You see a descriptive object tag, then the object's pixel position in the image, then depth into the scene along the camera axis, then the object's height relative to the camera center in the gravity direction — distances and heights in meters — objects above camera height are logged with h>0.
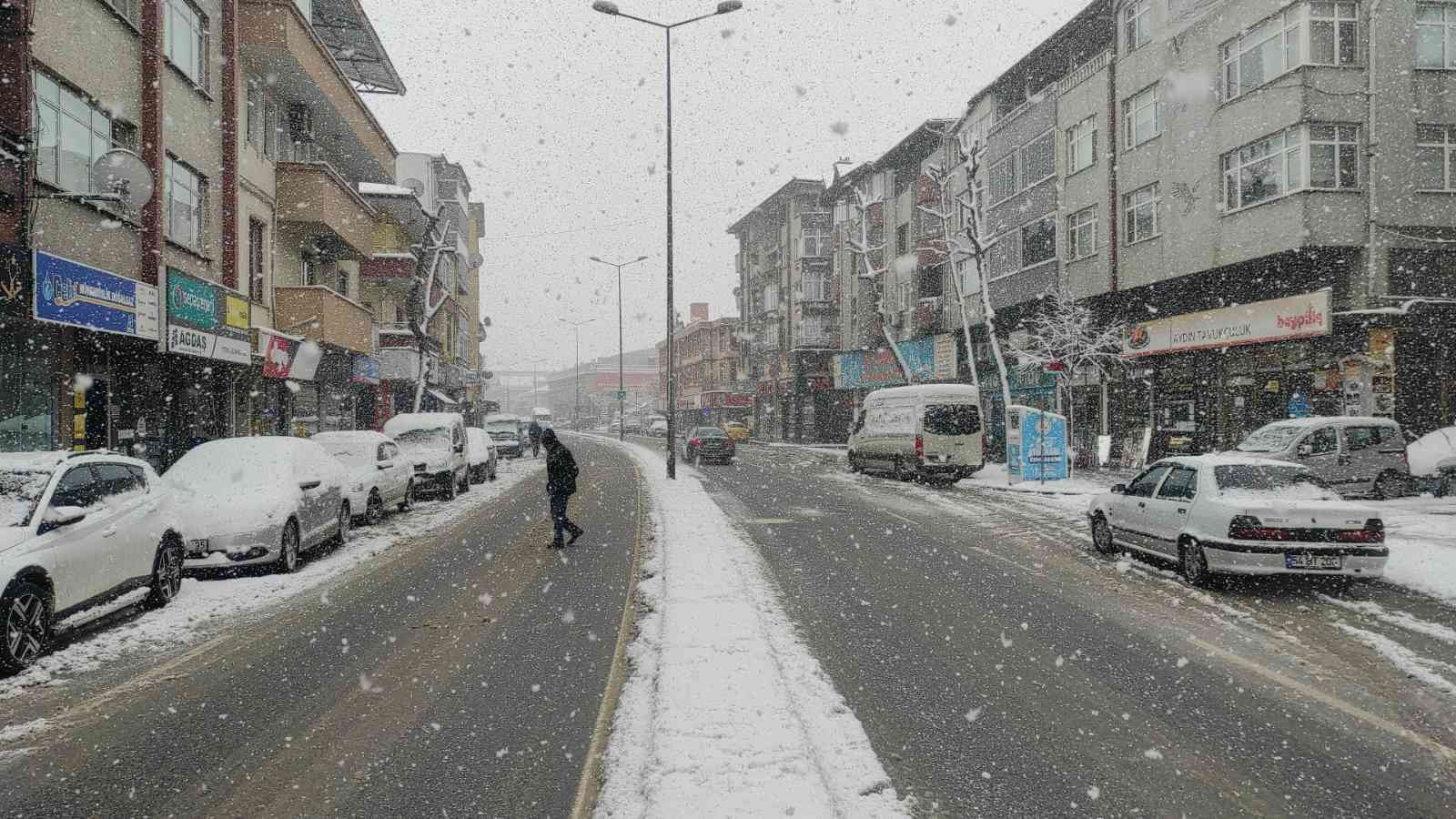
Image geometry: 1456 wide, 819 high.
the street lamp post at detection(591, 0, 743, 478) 24.78 +7.27
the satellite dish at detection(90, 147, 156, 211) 12.40 +3.15
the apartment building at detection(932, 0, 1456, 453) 19.83 +4.78
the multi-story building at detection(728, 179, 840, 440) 62.44 +6.94
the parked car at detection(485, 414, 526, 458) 38.62 -1.07
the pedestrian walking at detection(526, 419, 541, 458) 39.47 -1.08
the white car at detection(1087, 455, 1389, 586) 8.74 -1.13
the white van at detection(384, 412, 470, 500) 20.16 -0.81
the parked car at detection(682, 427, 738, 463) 36.06 -1.43
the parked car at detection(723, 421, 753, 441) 63.88 -1.46
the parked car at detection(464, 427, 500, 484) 25.70 -1.26
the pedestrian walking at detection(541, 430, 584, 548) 12.54 -0.91
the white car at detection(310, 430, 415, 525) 15.16 -1.00
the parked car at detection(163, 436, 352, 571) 10.05 -1.02
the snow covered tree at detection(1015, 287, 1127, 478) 27.59 +1.95
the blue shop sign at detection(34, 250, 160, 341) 11.13 +1.52
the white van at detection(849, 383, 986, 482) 24.11 -0.61
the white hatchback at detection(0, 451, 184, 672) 6.58 -1.01
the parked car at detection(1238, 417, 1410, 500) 16.52 -0.81
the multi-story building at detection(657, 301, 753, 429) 79.31 +3.67
